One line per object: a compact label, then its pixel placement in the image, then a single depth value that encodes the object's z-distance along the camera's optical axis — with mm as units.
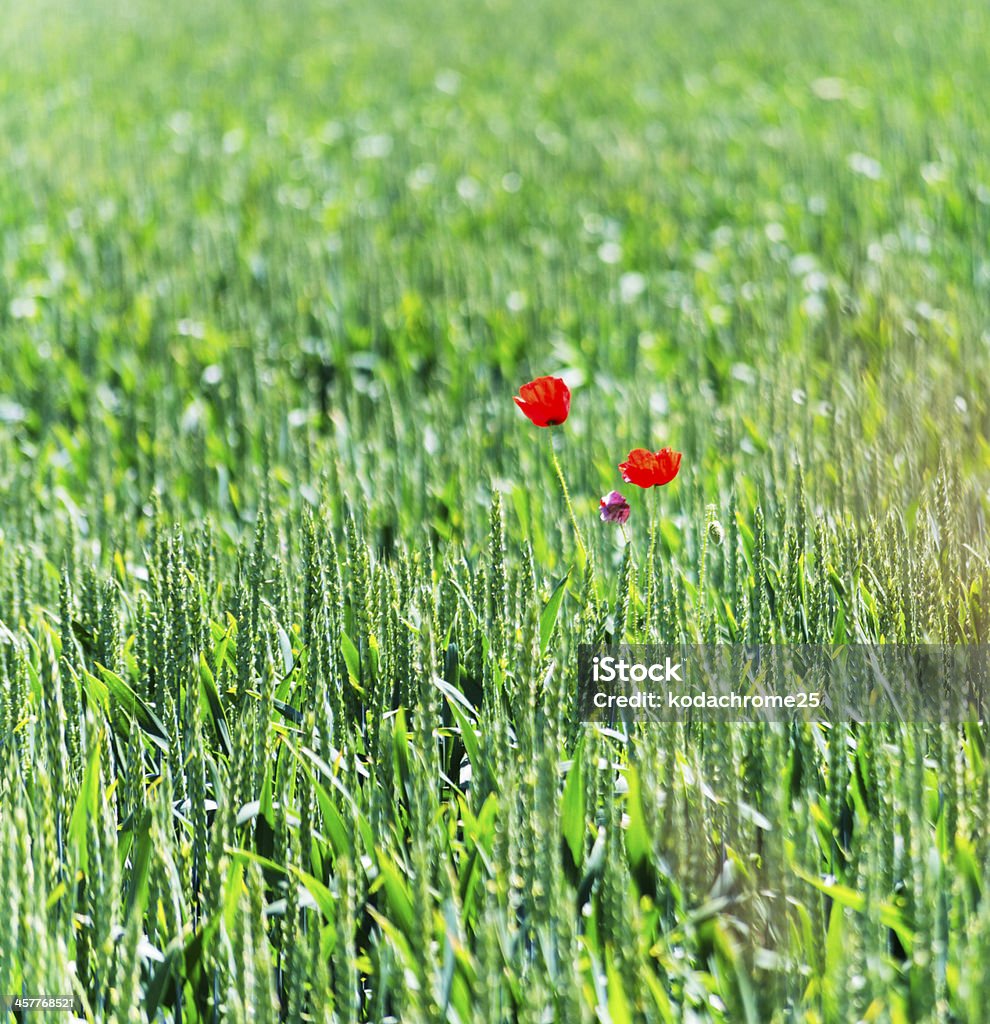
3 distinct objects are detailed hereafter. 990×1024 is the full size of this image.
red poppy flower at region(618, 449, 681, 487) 8015
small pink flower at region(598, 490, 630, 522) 8078
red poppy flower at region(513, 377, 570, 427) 8053
